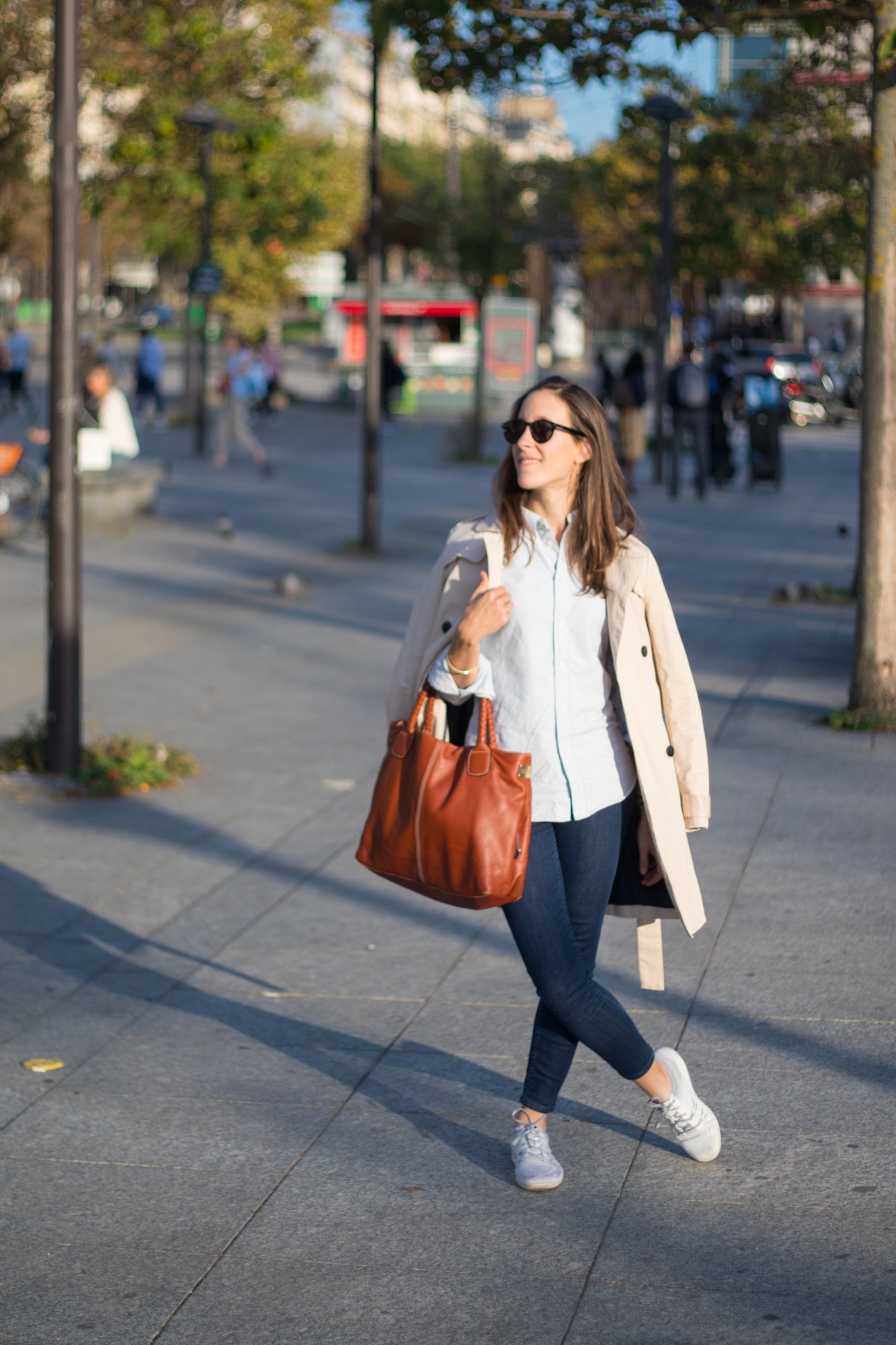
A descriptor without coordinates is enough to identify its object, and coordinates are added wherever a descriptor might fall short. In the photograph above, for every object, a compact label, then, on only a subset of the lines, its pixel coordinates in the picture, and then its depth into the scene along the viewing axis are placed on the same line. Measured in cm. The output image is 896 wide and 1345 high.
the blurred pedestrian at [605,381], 2502
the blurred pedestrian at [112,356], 2264
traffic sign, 2562
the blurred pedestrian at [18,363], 3431
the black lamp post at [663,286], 2194
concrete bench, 1739
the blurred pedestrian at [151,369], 3097
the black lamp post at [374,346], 1470
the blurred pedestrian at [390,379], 3402
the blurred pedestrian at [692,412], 2125
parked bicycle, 1597
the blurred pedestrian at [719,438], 2303
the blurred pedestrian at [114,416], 1694
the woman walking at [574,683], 370
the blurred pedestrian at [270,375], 3484
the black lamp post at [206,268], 2444
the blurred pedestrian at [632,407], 2189
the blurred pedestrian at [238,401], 2330
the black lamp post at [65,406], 733
